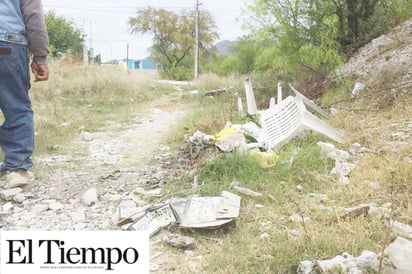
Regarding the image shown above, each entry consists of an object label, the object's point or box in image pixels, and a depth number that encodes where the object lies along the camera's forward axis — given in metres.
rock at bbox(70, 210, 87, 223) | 2.36
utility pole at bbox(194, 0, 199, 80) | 28.80
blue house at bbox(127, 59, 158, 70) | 45.09
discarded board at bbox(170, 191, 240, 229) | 2.15
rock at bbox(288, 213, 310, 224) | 2.18
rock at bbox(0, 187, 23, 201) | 2.67
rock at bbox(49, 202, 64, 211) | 2.52
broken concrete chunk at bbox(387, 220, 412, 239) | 1.90
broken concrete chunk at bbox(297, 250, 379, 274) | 1.56
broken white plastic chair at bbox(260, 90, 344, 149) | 3.66
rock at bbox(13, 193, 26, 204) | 2.64
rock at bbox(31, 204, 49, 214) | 2.47
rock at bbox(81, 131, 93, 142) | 4.77
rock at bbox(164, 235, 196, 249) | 1.99
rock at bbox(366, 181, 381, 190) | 2.56
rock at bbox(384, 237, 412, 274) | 1.52
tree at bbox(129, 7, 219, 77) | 34.88
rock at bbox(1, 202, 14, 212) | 2.52
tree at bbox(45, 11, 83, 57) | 27.80
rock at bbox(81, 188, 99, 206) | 2.61
